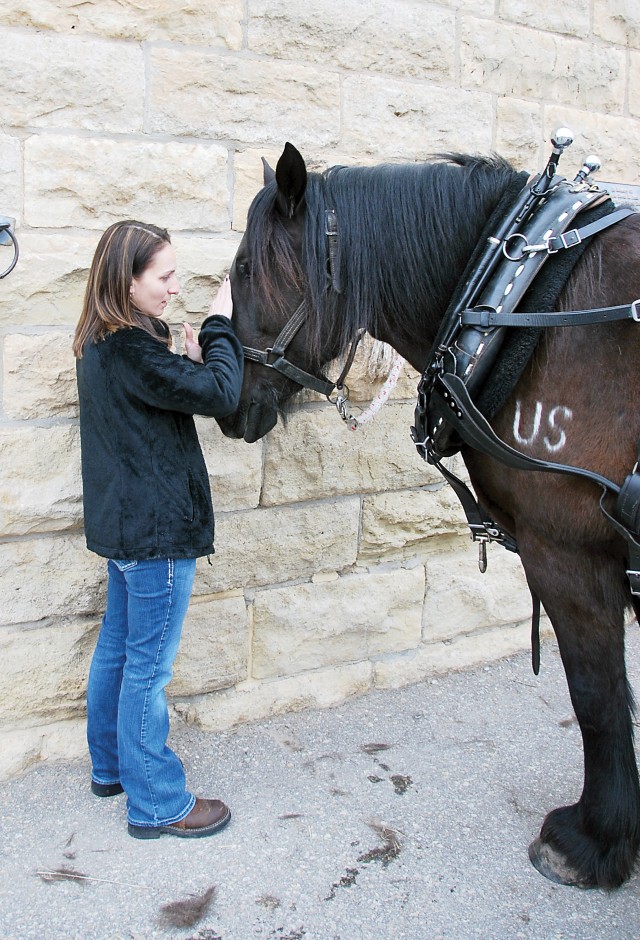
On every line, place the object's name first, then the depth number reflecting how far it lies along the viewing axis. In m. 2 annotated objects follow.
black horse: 1.92
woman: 2.13
